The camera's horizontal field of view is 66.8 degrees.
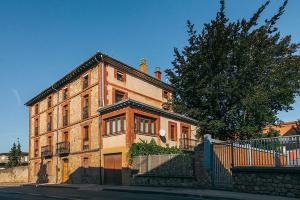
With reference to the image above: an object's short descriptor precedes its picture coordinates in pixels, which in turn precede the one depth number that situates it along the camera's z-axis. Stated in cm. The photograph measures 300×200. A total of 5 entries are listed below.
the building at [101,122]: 1786
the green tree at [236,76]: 1980
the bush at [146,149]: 1700
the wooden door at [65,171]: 2281
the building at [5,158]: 5121
